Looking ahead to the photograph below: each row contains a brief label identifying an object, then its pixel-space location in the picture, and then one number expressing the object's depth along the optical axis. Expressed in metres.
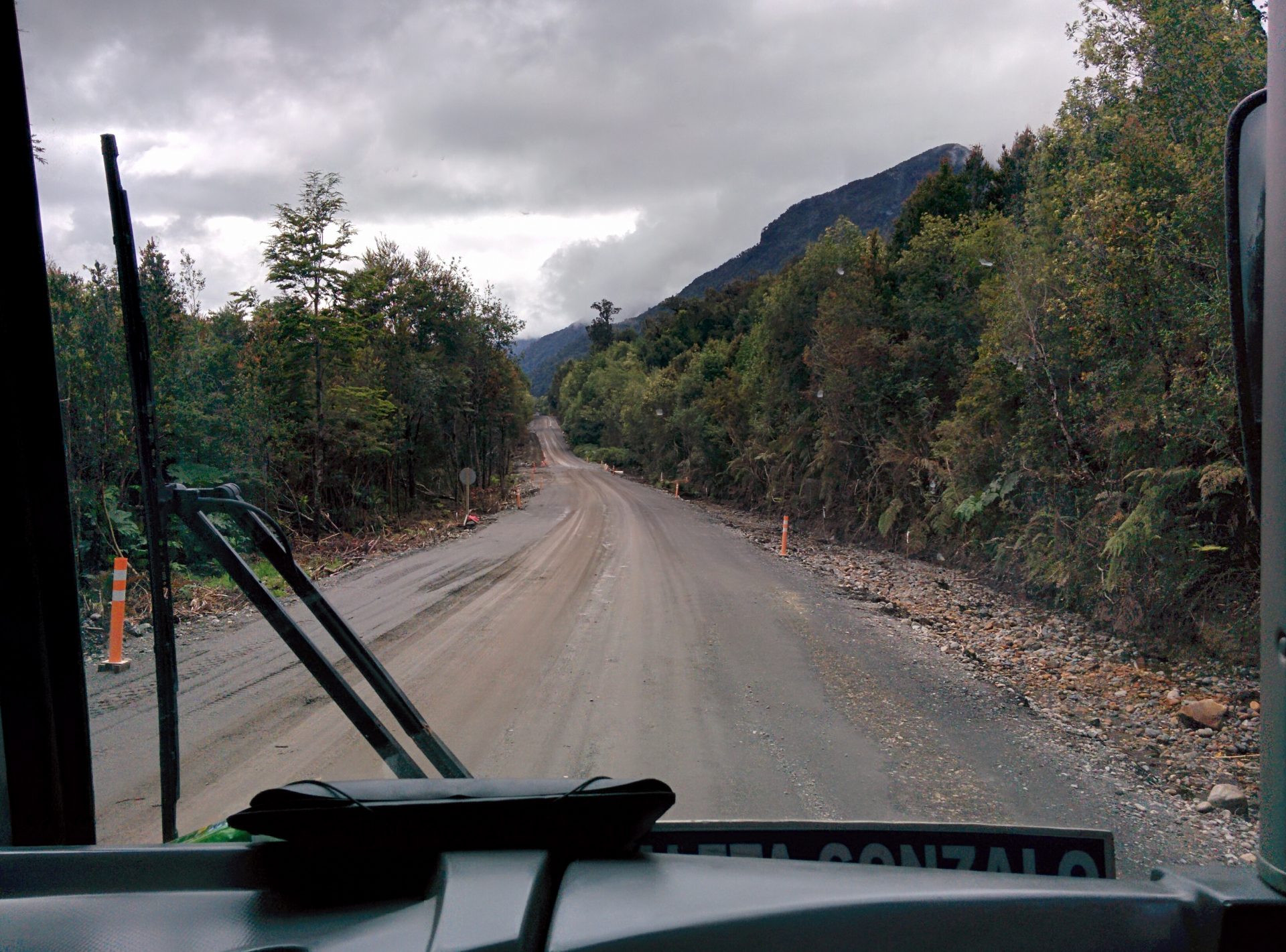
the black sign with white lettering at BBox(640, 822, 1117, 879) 1.59
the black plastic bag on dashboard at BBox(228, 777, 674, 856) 1.44
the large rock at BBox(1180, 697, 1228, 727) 5.43
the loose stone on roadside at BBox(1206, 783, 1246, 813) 3.88
